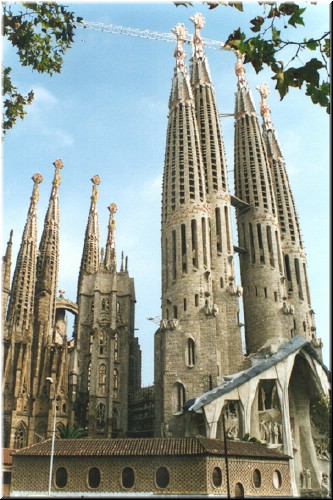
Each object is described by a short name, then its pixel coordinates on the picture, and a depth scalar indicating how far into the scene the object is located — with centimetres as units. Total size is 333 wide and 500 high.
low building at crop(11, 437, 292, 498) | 3053
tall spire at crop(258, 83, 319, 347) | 5852
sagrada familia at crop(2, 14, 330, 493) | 4367
